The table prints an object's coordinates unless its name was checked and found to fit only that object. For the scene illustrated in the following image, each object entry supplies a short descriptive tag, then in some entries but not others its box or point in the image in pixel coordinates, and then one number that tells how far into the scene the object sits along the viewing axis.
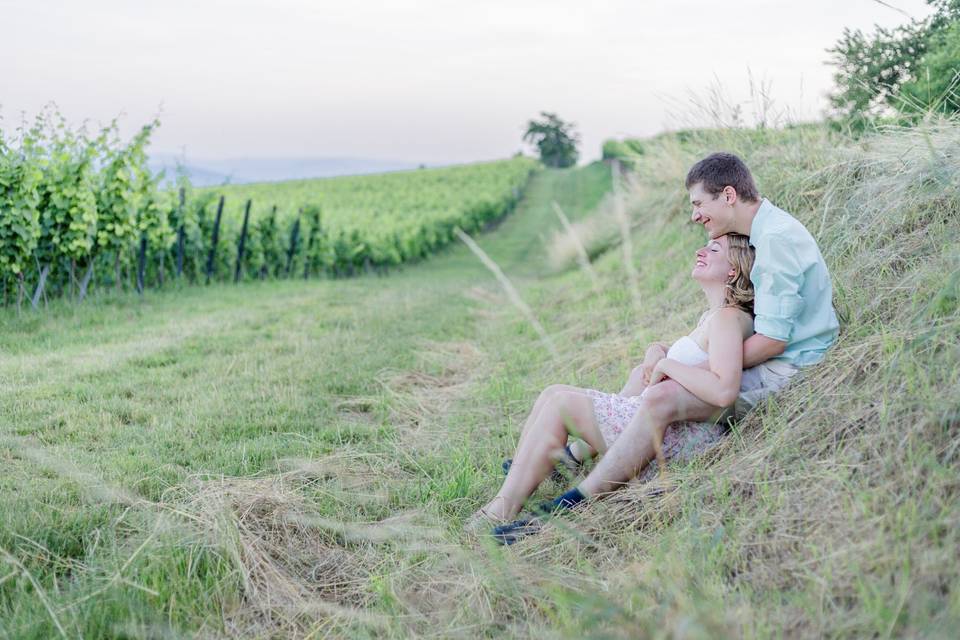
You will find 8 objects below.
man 3.12
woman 3.11
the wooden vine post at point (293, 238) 15.66
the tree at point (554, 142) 80.75
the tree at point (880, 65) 5.58
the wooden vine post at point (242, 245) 13.46
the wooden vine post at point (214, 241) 12.79
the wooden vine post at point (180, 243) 11.84
